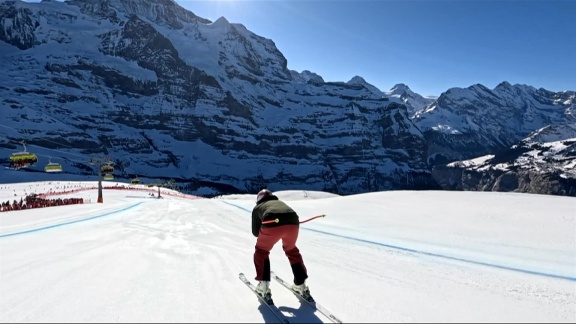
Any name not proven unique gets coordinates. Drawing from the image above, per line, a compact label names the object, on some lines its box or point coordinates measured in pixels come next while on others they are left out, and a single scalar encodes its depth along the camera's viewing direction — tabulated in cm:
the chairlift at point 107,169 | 4178
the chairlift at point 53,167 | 3396
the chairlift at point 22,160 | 2788
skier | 494
